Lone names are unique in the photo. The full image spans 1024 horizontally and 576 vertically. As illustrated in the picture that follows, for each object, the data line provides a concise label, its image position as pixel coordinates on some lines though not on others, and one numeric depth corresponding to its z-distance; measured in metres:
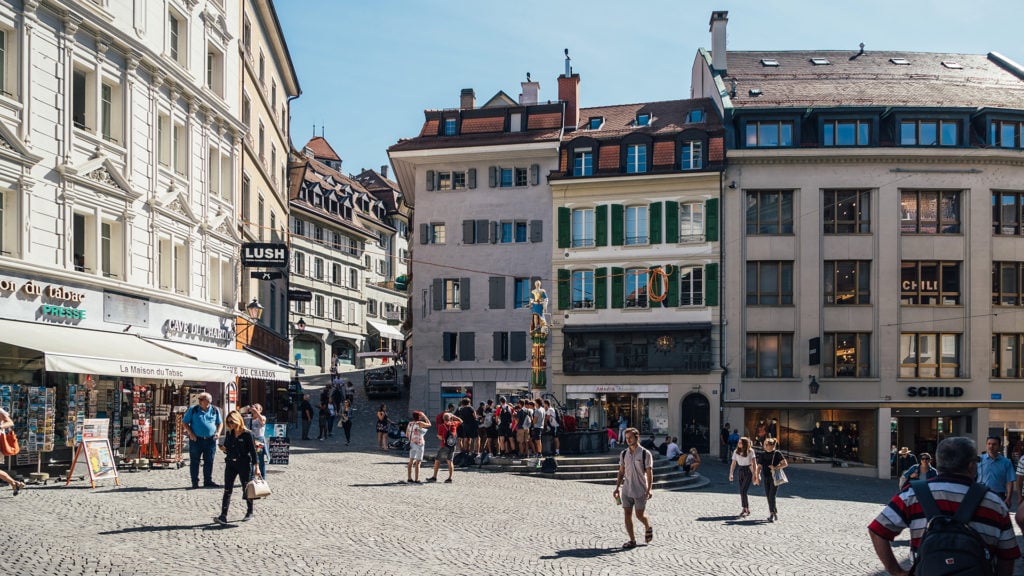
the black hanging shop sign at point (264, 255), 34.38
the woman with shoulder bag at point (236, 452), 14.80
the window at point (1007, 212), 45.09
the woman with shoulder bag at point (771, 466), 19.47
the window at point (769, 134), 45.47
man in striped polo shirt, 6.01
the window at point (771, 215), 45.34
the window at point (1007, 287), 44.88
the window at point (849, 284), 45.06
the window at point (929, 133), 45.03
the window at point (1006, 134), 45.00
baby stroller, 33.22
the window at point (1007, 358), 44.53
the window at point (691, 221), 45.91
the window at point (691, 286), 45.69
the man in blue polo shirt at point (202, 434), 19.06
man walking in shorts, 14.93
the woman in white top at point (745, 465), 19.91
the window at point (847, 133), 45.22
